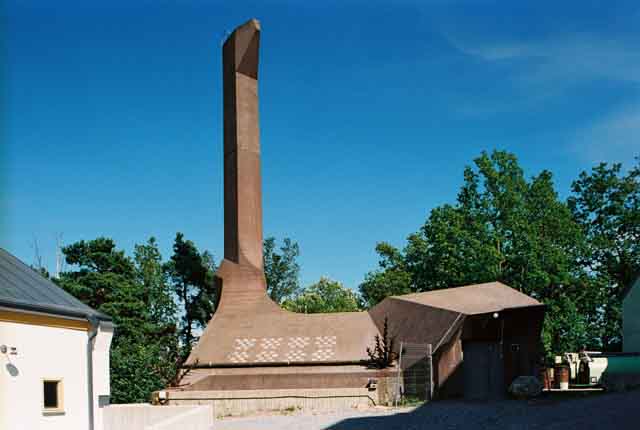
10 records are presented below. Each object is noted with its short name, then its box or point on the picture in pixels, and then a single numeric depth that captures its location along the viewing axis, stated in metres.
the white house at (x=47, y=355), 12.77
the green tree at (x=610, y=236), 37.28
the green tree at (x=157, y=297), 39.06
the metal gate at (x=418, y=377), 22.36
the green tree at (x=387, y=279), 42.19
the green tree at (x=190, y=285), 45.78
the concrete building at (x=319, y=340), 22.41
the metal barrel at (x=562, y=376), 25.78
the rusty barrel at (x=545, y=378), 26.53
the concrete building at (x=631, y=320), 30.41
